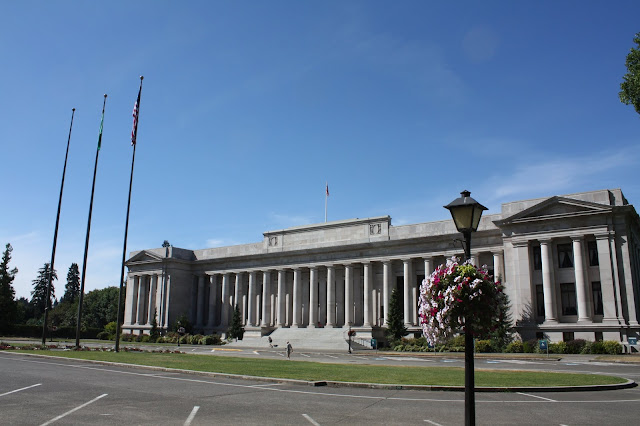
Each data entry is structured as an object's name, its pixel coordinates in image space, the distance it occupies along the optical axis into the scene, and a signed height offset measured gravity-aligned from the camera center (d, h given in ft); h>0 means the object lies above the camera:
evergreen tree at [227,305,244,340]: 230.27 -8.75
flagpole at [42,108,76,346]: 149.69 +21.71
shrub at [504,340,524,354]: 150.30 -10.86
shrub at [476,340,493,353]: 151.33 -10.74
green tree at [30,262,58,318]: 446.19 +15.05
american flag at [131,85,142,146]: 141.18 +52.17
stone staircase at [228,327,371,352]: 192.85 -12.20
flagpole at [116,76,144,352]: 139.23 +42.35
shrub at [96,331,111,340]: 278.26 -15.07
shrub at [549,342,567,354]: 144.25 -10.32
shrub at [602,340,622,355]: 138.10 -9.57
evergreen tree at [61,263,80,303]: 502.67 +22.23
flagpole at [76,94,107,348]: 139.64 +19.13
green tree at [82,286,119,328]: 390.42 -1.17
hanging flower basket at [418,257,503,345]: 31.24 +0.43
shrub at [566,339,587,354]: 144.26 -9.87
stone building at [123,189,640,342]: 157.07 +15.78
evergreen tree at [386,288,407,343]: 187.01 -3.97
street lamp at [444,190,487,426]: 30.17 +5.96
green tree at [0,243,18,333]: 282.36 +6.54
